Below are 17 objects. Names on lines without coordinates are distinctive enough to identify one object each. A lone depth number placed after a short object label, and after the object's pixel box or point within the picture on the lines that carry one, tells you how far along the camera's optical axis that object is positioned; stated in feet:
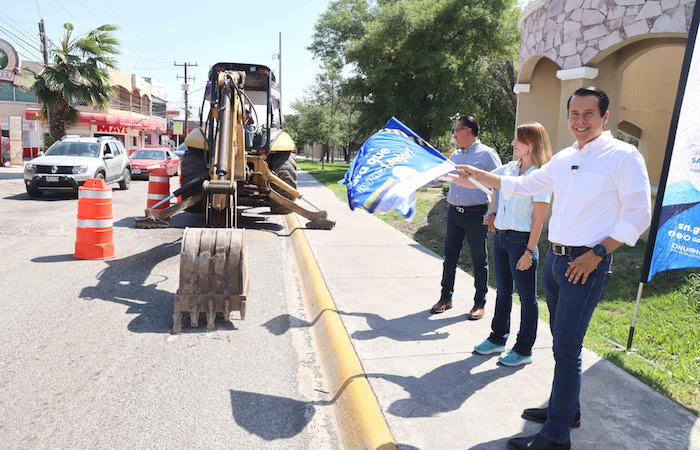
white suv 45.93
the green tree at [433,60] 75.05
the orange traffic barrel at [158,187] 34.27
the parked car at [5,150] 97.66
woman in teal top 12.88
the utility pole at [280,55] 159.38
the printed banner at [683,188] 13.11
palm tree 72.79
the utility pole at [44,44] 78.77
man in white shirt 8.66
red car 73.26
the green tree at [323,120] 130.62
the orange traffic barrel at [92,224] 23.97
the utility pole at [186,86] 152.15
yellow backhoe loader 16.24
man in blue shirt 16.31
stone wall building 25.53
